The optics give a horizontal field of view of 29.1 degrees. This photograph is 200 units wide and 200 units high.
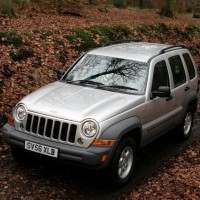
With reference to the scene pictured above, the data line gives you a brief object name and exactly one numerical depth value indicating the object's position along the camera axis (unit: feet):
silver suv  17.93
